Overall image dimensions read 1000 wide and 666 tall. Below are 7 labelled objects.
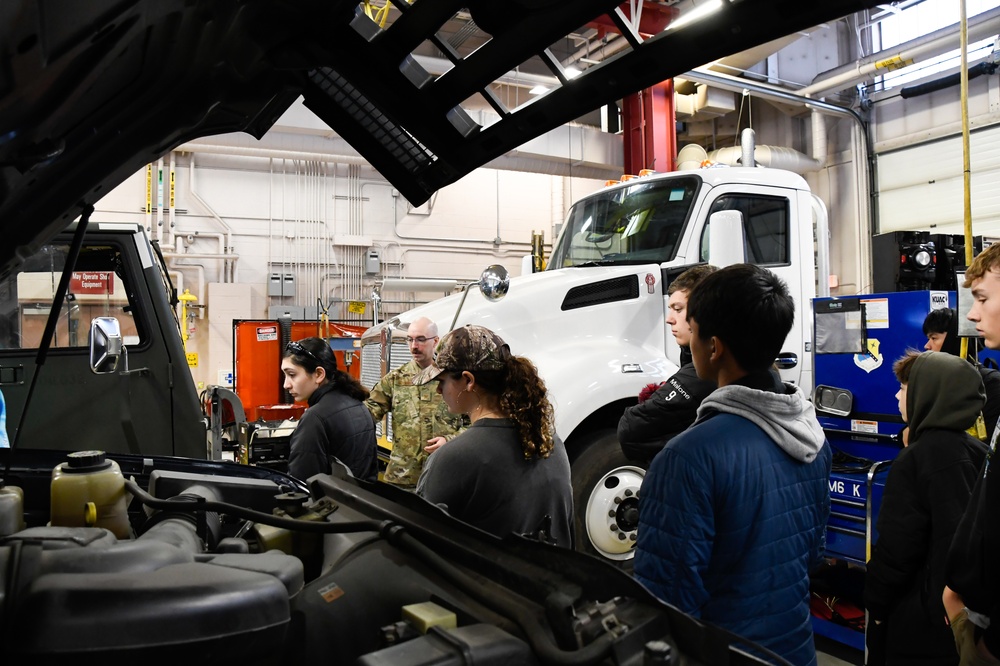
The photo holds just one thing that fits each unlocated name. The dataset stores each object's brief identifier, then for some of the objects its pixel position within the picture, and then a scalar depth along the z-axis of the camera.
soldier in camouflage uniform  4.55
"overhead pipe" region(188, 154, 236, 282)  12.66
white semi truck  4.66
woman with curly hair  2.25
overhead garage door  11.04
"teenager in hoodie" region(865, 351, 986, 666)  2.65
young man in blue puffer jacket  1.69
